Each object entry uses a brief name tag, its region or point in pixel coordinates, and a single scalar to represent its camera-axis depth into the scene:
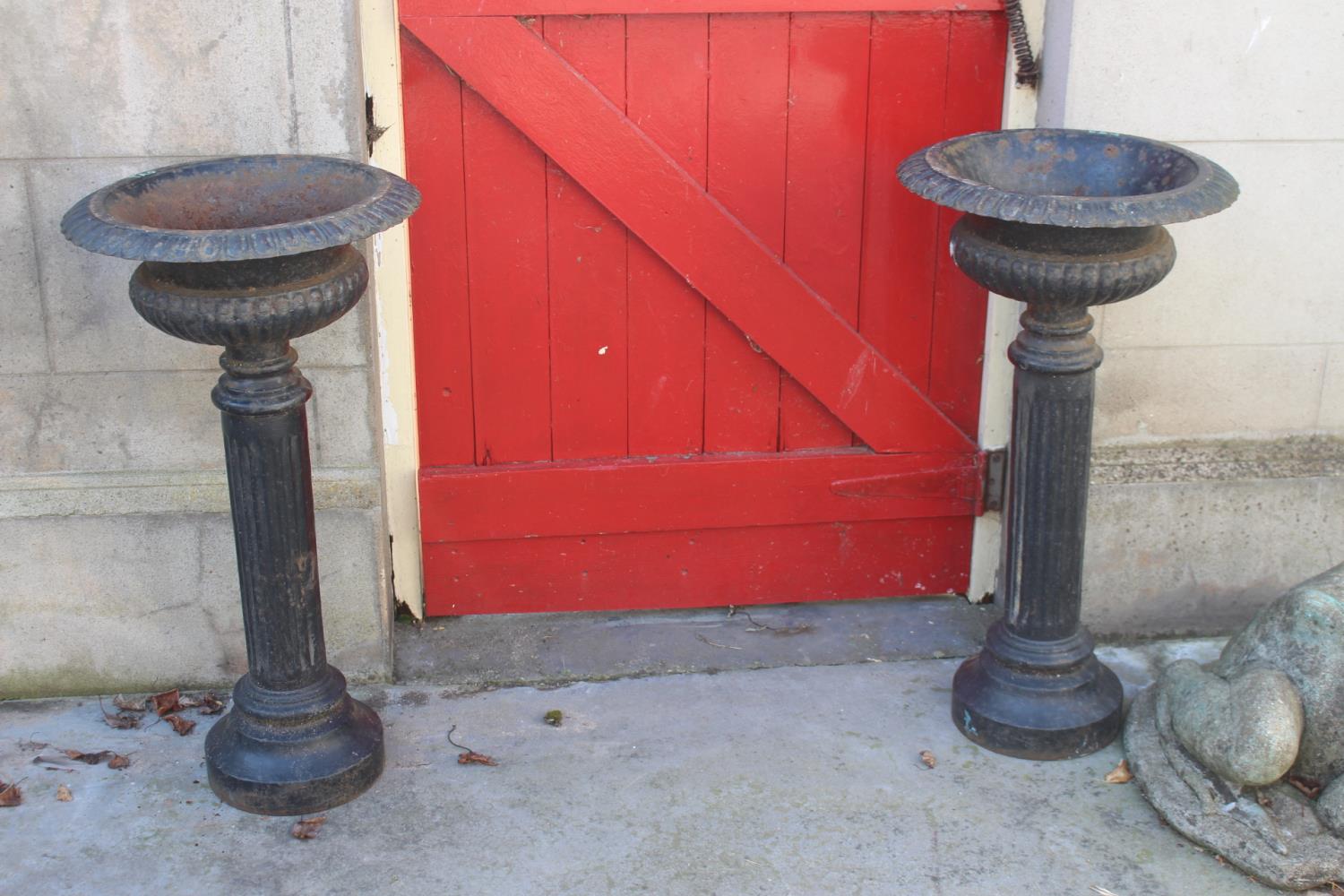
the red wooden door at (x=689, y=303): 3.68
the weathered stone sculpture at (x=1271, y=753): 3.11
